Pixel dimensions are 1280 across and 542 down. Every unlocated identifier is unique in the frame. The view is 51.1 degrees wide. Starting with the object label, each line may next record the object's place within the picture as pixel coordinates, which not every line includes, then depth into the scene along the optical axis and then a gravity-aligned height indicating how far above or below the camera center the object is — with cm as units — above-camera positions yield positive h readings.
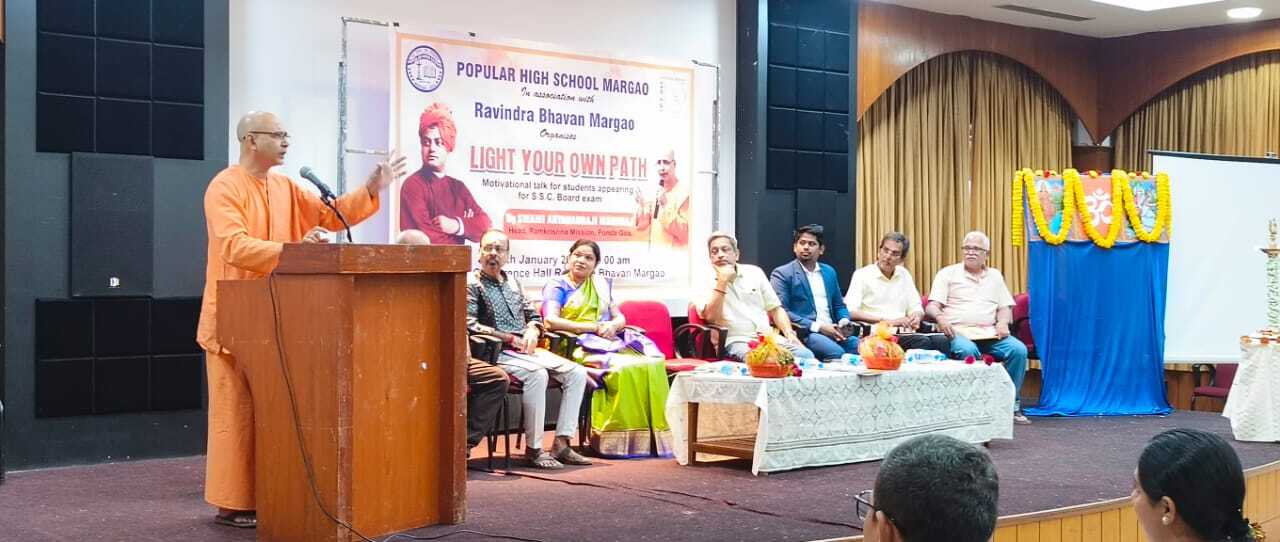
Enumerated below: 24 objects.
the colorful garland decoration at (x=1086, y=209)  777 +34
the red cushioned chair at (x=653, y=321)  688 -29
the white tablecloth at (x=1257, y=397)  669 -65
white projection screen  792 +2
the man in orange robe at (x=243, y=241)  421 +7
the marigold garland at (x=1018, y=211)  775 +33
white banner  665 +58
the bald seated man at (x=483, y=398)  538 -54
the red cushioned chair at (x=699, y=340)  680 -39
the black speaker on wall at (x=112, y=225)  566 +15
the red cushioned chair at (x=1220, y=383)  828 -73
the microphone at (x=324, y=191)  384 +22
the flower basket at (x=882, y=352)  598 -38
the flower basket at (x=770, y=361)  561 -40
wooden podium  369 -34
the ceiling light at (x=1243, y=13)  896 +173
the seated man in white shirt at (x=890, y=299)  750 -18
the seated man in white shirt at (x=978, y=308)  755 -24
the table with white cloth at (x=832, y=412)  561 -66
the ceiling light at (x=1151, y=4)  883 +176
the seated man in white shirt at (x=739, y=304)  669 -20
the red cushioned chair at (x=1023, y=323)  820 -35
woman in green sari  602 -44
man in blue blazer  712 -17
